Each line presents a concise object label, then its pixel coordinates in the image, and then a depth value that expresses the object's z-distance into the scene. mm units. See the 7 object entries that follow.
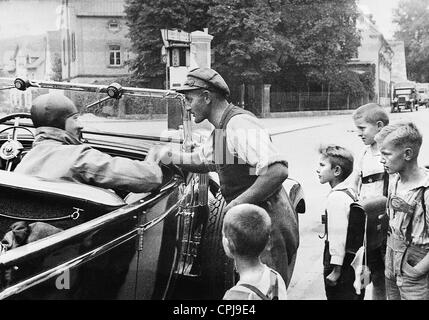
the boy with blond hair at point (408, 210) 1888
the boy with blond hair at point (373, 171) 2518
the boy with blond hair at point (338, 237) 2256
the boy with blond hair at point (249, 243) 1522
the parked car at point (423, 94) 21797
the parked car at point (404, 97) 20219
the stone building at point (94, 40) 22781
